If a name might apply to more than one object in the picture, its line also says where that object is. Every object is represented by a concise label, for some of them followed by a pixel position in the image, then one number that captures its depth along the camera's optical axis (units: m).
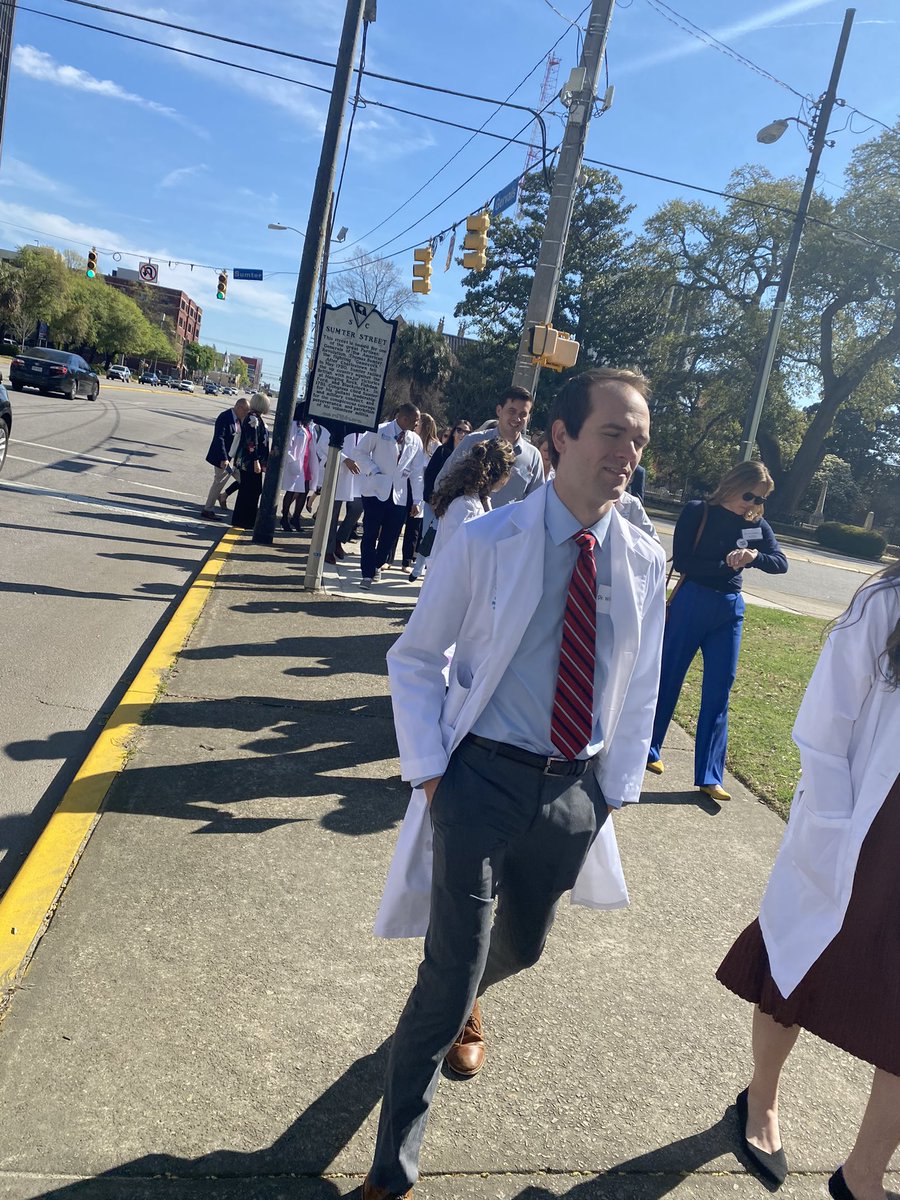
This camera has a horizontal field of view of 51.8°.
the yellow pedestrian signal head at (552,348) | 10.44
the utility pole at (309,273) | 10.32
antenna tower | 16.49
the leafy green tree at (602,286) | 45.97
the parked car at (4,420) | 12.00
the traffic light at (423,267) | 18.94
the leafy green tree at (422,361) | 50.84
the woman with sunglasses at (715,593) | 5.23
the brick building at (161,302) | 147.12
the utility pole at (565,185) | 10.32
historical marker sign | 9.34
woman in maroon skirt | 2.25
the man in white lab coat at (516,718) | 2.13
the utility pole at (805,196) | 20.84
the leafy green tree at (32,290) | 66.94
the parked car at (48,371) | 31.22
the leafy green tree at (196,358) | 174.38
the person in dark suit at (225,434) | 12.19
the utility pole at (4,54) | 57.09
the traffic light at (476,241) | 14.58
